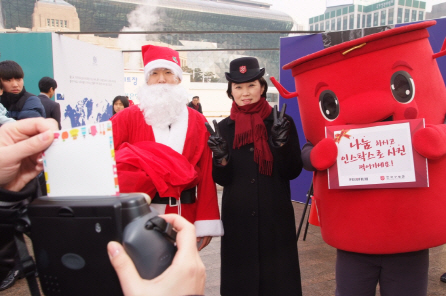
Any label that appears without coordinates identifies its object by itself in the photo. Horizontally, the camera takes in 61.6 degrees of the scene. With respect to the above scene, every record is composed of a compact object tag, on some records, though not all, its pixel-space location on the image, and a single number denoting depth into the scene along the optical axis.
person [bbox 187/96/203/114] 13.01
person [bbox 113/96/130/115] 6.60
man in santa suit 1.99
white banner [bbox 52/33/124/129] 6.90
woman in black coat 2.22
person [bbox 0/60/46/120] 3.43
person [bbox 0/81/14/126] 2.53
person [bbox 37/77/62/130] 4.64
